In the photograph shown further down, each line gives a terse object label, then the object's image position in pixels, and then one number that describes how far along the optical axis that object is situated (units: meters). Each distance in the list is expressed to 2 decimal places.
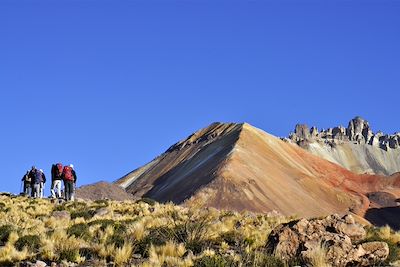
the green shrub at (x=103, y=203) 30.23
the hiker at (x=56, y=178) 32.95
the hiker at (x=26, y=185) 38.12
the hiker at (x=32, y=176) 35.59
